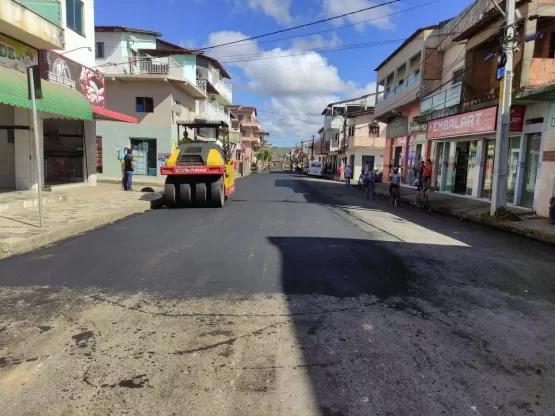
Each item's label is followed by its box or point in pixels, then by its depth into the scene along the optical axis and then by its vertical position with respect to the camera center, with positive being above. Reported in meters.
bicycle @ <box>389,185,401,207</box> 16.80 -1.32
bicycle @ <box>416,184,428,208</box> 16.59 -1.40
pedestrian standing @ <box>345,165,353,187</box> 30.48 -0.81
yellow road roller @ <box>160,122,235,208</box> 12.39 -0.56
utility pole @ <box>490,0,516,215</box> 11.80 +1.46
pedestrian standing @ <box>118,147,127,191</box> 16.66 -1.08
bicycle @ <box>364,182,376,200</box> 19.73 -1.40
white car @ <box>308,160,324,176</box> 51.56 -0.87
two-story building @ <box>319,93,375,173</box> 58.81 +6.31
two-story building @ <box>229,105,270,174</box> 74.94 +6.65
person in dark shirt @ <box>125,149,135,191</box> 15.98 -0.54
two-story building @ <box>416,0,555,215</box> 13.41 +2.22
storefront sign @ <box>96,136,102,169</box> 26.66 +0.00
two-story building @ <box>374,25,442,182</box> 22.91 +4.71
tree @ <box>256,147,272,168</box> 93.56 +1.30
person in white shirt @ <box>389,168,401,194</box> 16.84 -0.58
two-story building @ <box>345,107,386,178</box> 45.03 +2.48
